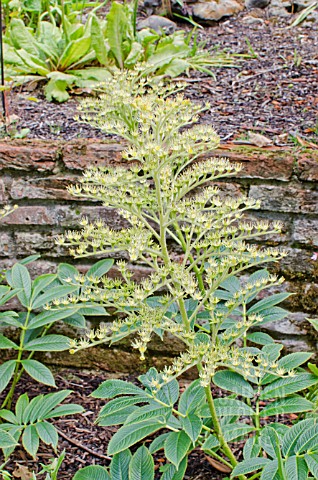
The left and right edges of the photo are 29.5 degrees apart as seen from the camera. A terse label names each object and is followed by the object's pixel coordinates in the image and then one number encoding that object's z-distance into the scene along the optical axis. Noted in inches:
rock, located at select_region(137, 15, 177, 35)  159.5
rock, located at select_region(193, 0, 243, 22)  167.3
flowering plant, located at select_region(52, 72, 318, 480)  62.4
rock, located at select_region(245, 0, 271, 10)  171.9
